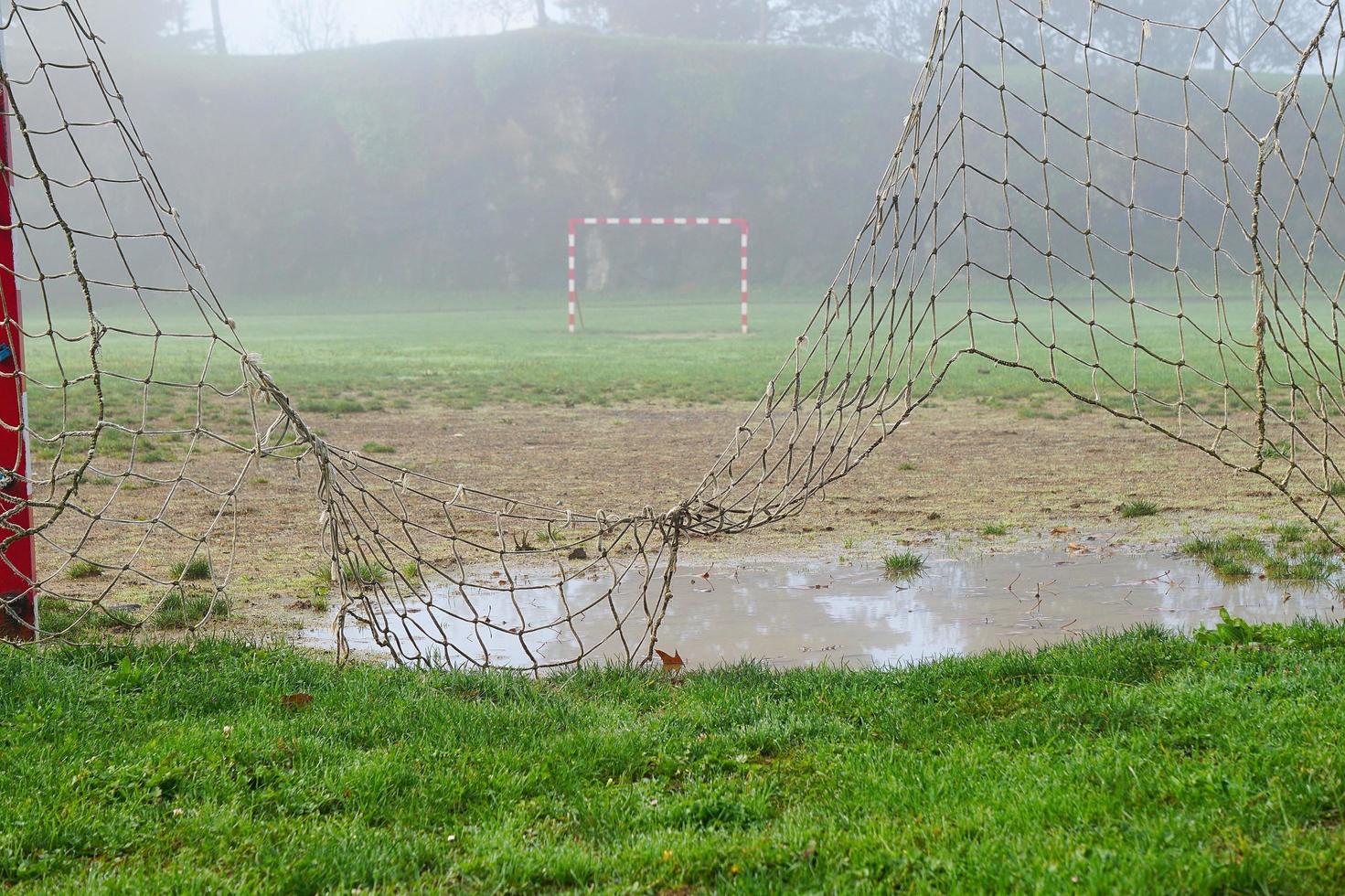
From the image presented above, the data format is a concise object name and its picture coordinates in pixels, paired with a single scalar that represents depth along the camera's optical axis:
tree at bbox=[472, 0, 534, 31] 64.94
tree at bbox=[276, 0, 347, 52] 68.00
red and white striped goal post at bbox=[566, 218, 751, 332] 26.35
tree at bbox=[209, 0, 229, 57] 62.22
